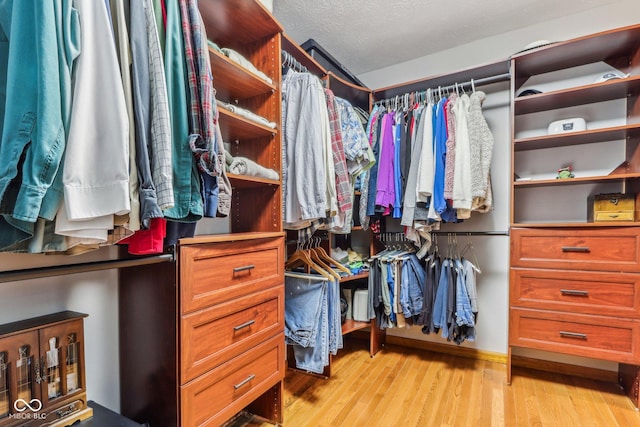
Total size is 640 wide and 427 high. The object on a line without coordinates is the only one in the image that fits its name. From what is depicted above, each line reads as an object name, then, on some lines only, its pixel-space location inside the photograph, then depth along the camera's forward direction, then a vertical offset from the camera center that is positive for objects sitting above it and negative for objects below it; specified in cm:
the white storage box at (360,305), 215 -69
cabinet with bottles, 84 -49
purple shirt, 197 +27
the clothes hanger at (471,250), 218 -29
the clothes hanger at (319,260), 171 -31
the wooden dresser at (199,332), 97 -44
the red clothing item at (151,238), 80 -7
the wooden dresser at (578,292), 157 -46
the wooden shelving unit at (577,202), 160 +6
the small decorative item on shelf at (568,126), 175 +51
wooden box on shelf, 161 +2
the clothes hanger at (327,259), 189 -31
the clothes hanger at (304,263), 162 -31
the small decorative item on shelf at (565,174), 180 +23
